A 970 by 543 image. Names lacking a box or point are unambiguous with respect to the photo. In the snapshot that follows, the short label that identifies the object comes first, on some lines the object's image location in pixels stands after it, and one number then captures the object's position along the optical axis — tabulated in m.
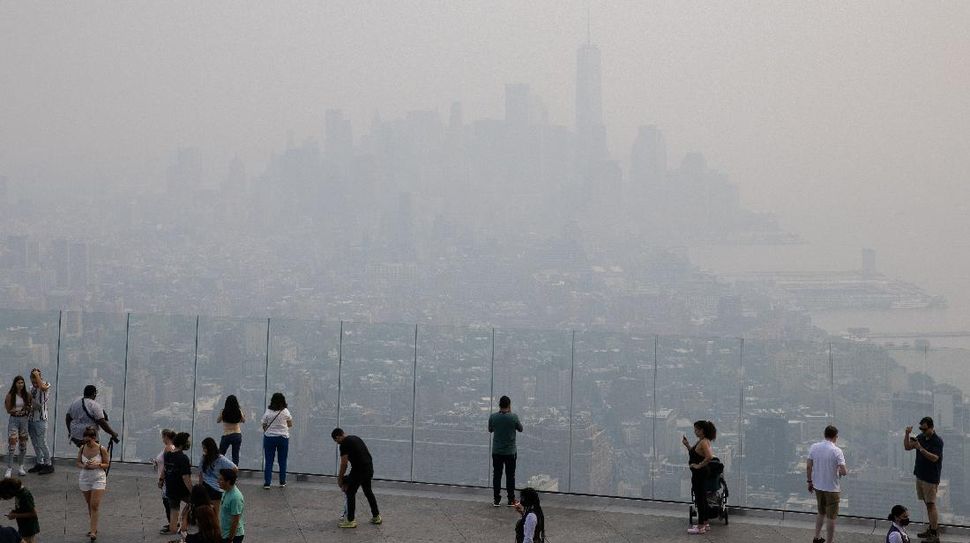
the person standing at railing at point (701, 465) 13.89
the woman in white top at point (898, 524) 11.99
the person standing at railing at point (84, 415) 15.08
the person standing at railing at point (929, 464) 13.84
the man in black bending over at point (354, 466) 13.84
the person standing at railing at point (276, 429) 15.78
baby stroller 14.16
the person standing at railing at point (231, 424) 15.05
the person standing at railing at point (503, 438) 15.02
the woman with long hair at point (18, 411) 15.70
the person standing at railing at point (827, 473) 13.24
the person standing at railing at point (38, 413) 15.87
